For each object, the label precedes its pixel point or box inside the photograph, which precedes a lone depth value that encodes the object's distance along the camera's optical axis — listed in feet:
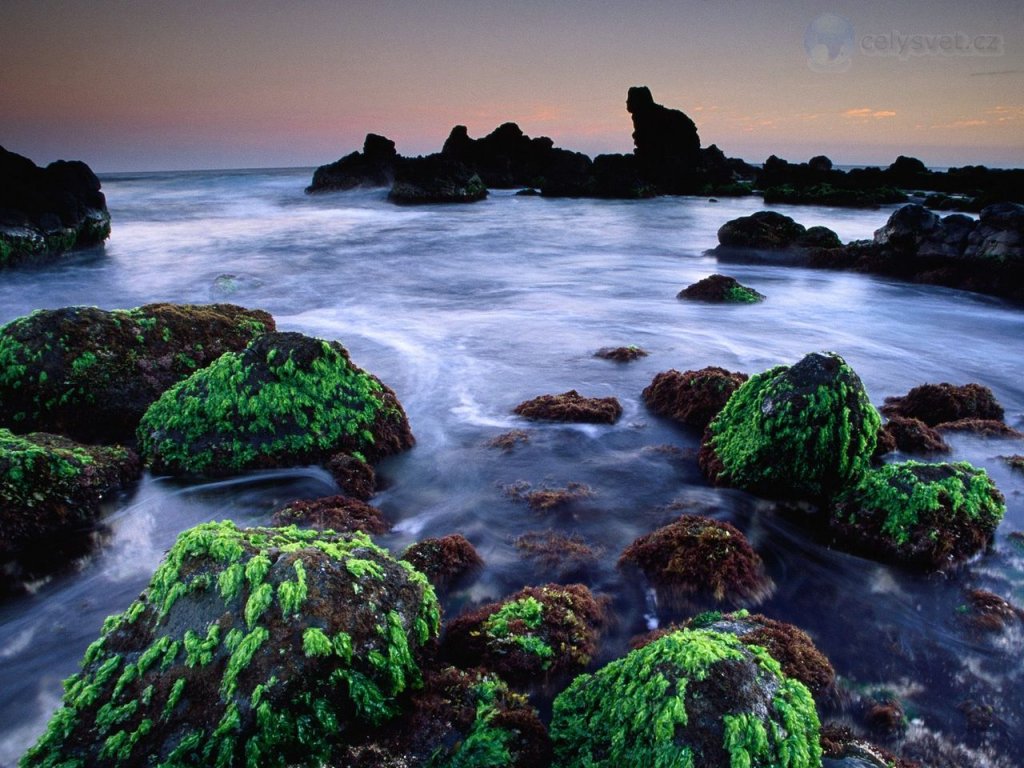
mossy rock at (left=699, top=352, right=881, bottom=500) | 15.31
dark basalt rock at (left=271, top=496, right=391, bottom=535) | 14.60
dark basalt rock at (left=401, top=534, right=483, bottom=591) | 13.10
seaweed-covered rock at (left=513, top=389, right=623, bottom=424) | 21.38
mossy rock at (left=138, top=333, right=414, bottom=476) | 17.38
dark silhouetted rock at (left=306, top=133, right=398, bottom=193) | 145.28
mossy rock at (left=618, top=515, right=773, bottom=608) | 12.71
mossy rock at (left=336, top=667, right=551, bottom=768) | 8.13
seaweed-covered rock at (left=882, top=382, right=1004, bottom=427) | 21.76
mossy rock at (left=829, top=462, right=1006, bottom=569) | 13.70
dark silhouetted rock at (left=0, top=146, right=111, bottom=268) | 52.85
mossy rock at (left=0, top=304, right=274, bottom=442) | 18.98
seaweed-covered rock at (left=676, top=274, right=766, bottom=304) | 40.91
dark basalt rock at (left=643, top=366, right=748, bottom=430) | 20.72
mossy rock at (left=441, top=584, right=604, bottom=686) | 10.32
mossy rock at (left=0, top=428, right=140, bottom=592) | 14.08
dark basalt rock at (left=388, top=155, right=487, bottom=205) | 120.67
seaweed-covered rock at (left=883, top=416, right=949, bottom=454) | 18.97
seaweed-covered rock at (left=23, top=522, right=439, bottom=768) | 7.92
